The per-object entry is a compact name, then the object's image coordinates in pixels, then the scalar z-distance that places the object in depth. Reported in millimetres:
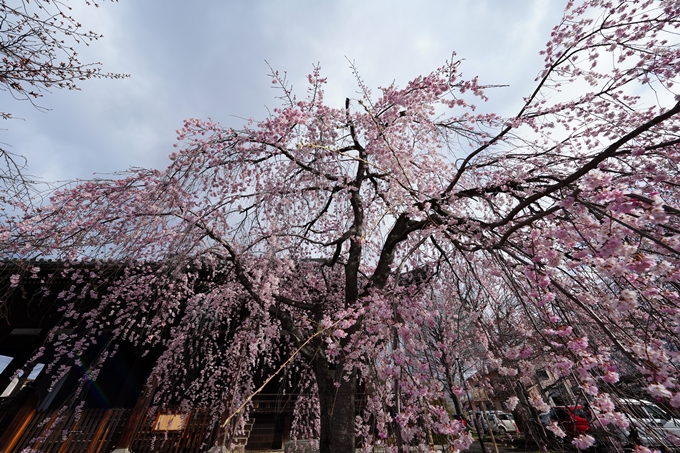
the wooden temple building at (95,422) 5406
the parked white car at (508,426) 14312
